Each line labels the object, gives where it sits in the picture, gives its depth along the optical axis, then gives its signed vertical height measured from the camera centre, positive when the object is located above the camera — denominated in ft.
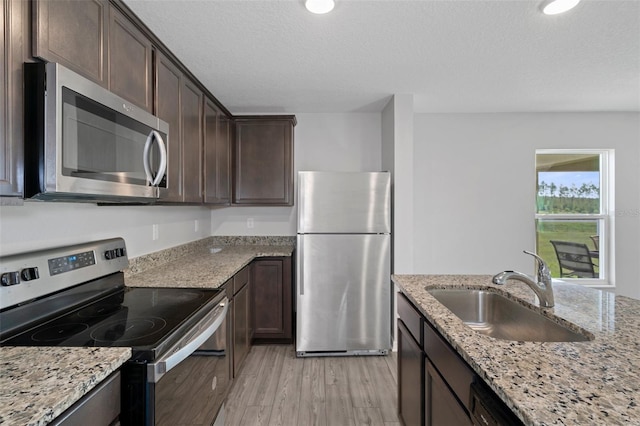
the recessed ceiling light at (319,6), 5.06 +3.48
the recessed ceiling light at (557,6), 5.09 +3.49
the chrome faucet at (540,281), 4.38 -1.04
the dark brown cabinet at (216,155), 8.41 +1.69
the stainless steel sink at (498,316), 4.29 -1.69
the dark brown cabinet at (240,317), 7.40 -2.74
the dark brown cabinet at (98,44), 3.45 +2.29
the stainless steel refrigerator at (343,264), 8.97 -1.55
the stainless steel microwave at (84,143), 3.20 +0.87
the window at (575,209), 11.56 +0.09
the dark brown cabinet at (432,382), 2.96 -2.12
